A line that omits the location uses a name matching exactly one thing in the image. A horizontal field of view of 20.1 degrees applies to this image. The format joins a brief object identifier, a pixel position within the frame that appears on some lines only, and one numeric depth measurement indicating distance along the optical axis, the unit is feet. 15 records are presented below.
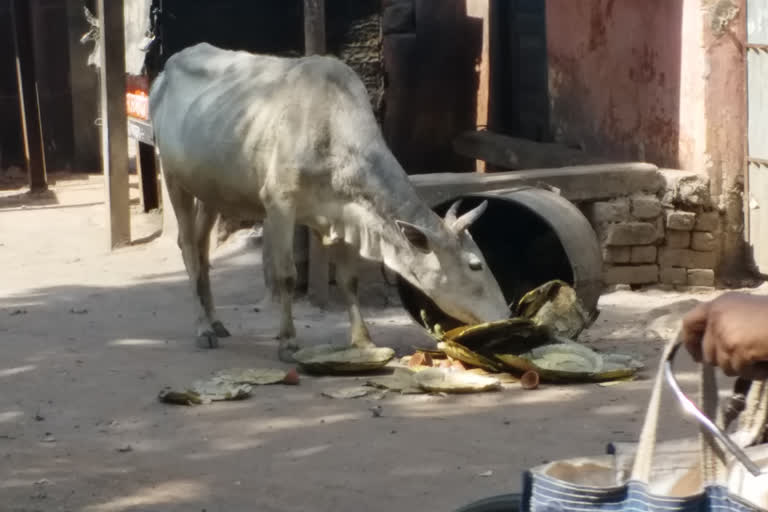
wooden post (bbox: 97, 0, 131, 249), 55.18
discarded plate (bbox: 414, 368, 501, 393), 31.09
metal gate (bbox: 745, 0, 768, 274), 40.82
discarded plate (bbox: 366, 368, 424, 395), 31.40
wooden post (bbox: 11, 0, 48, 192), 68.84
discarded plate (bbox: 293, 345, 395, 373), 33.37
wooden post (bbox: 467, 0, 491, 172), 63.90
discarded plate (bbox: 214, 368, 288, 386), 32.36
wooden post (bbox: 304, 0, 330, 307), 41.21
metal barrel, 35.32
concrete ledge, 41.06
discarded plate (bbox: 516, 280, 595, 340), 34.30
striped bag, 10.36
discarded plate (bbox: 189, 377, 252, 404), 30.96
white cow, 33.33
